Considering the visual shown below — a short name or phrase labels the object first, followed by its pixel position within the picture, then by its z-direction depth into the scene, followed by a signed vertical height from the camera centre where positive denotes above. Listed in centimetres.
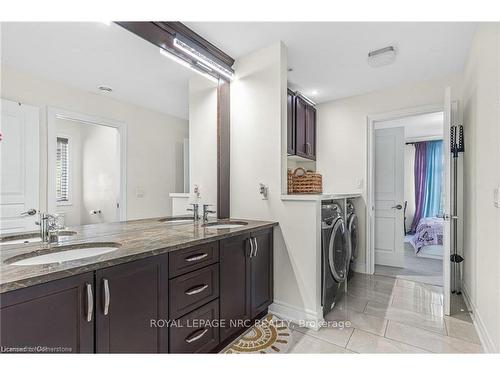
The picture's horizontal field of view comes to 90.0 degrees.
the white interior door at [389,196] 354 -15
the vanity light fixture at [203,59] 195 +109
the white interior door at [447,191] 209 -5
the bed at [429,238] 439 -95
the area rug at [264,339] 167 -111
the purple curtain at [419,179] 616 +16
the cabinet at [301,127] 302 +77
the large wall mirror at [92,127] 131 +38
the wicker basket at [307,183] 245 +2
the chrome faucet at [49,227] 130 -22
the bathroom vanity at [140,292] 87 -48
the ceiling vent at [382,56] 222 +117
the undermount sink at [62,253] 112 -33
